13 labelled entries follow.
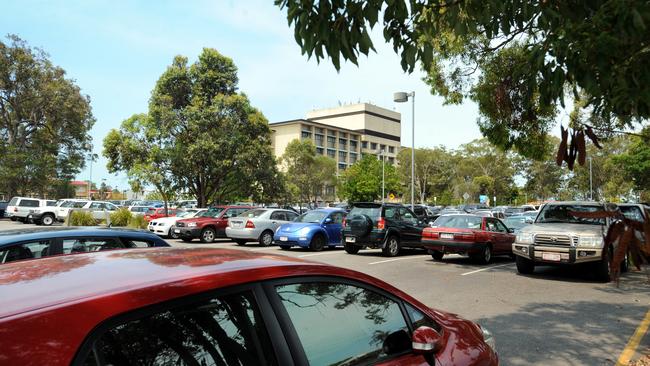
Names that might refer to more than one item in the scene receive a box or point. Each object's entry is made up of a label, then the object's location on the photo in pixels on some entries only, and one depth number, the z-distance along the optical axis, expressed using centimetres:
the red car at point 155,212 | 2759
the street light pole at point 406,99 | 2567
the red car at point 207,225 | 1959
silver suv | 986
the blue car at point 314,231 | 1659
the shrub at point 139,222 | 2628
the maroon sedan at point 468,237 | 1327
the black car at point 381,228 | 1505
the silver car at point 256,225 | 1847
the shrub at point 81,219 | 2619
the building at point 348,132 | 10081
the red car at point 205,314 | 150
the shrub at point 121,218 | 2739
